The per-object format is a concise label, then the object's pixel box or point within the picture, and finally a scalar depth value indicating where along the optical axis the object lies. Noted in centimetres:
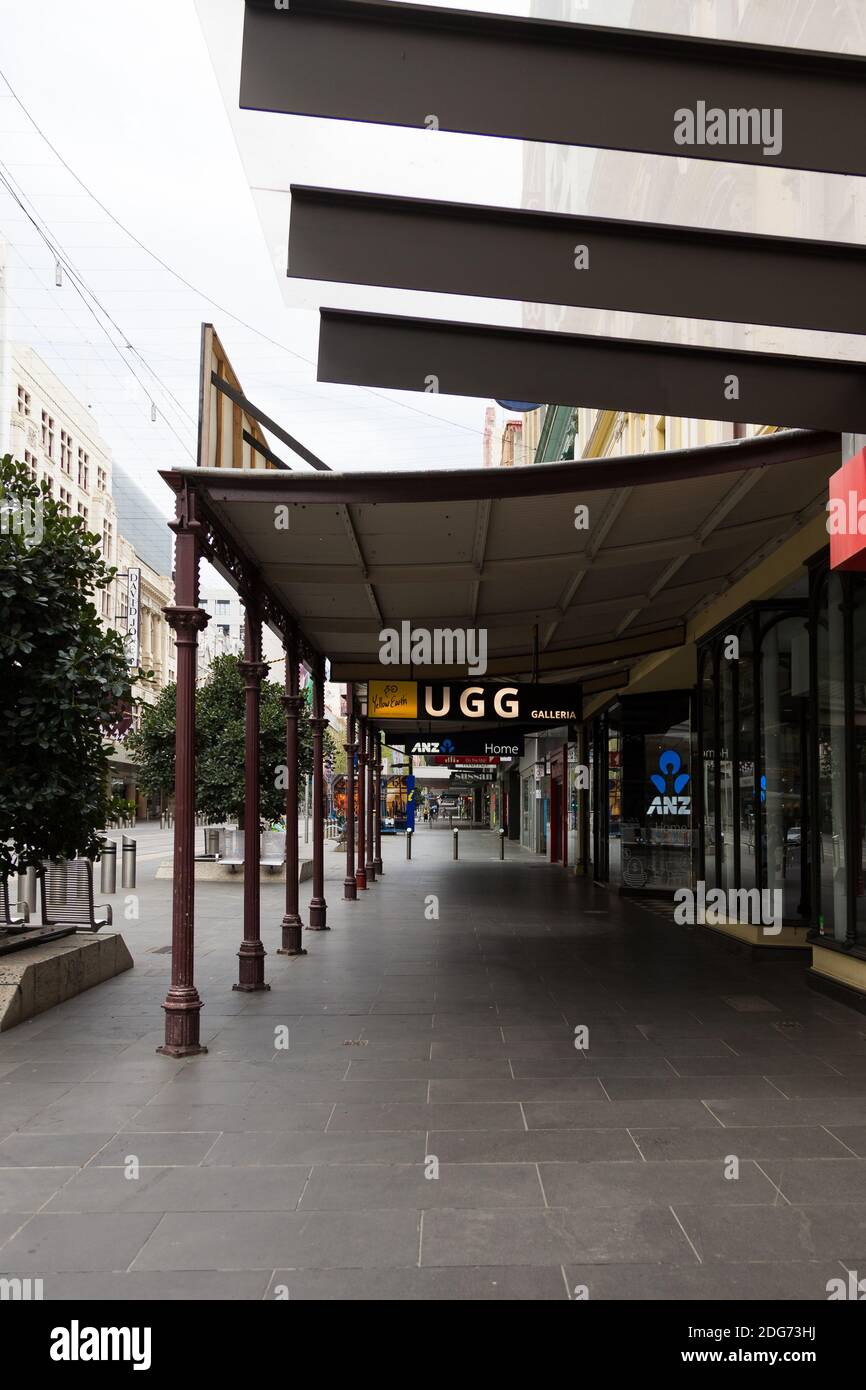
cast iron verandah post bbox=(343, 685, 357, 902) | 1856
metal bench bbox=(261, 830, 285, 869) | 2282
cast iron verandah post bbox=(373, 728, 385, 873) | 2527
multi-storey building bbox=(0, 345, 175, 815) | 6006
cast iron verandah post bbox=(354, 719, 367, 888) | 2042
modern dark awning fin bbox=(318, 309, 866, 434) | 533
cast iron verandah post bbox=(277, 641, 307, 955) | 1153
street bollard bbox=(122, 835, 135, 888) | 2097
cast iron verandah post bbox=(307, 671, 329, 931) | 1380
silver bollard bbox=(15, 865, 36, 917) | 1498
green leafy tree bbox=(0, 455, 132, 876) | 844
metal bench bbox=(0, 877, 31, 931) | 992
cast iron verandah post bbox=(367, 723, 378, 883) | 2381
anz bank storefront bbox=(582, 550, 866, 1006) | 897
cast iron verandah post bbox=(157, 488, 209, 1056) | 718
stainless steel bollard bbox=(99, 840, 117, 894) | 1955
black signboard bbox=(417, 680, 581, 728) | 1243
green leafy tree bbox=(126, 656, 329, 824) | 2248
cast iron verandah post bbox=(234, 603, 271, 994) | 930
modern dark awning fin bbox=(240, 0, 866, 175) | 384
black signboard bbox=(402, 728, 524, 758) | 1919
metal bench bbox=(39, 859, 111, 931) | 1162
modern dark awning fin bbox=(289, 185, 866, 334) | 459
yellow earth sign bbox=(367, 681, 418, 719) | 1284
